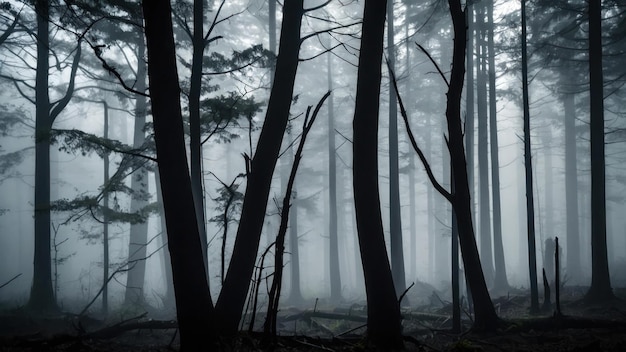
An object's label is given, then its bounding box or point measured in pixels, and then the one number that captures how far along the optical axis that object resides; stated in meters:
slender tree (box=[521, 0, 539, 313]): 9.08
